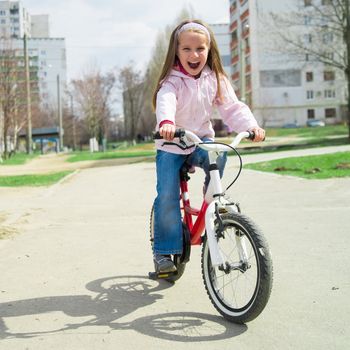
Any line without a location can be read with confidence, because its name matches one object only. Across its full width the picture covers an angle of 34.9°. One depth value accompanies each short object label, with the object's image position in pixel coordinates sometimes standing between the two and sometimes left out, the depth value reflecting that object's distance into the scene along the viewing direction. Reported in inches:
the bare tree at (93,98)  2191.2
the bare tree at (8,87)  1257.4
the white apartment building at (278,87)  2785.4
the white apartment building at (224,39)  3286.4
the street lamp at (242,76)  1186.8
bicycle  118.0
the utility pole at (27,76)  1364.4
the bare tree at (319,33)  1053.2
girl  143.7
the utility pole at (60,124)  2067.8
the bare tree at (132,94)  2461.9
